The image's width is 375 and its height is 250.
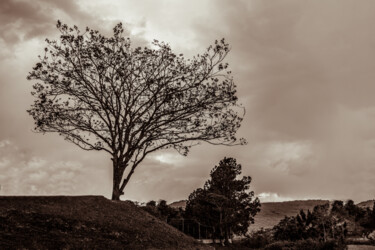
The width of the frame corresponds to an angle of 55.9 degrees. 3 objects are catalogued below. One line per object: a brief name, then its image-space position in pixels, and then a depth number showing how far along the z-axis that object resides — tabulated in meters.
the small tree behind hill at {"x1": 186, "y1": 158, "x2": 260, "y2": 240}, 40.38
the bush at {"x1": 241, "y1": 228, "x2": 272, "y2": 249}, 36.60
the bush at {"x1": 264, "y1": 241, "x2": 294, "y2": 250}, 28.85
